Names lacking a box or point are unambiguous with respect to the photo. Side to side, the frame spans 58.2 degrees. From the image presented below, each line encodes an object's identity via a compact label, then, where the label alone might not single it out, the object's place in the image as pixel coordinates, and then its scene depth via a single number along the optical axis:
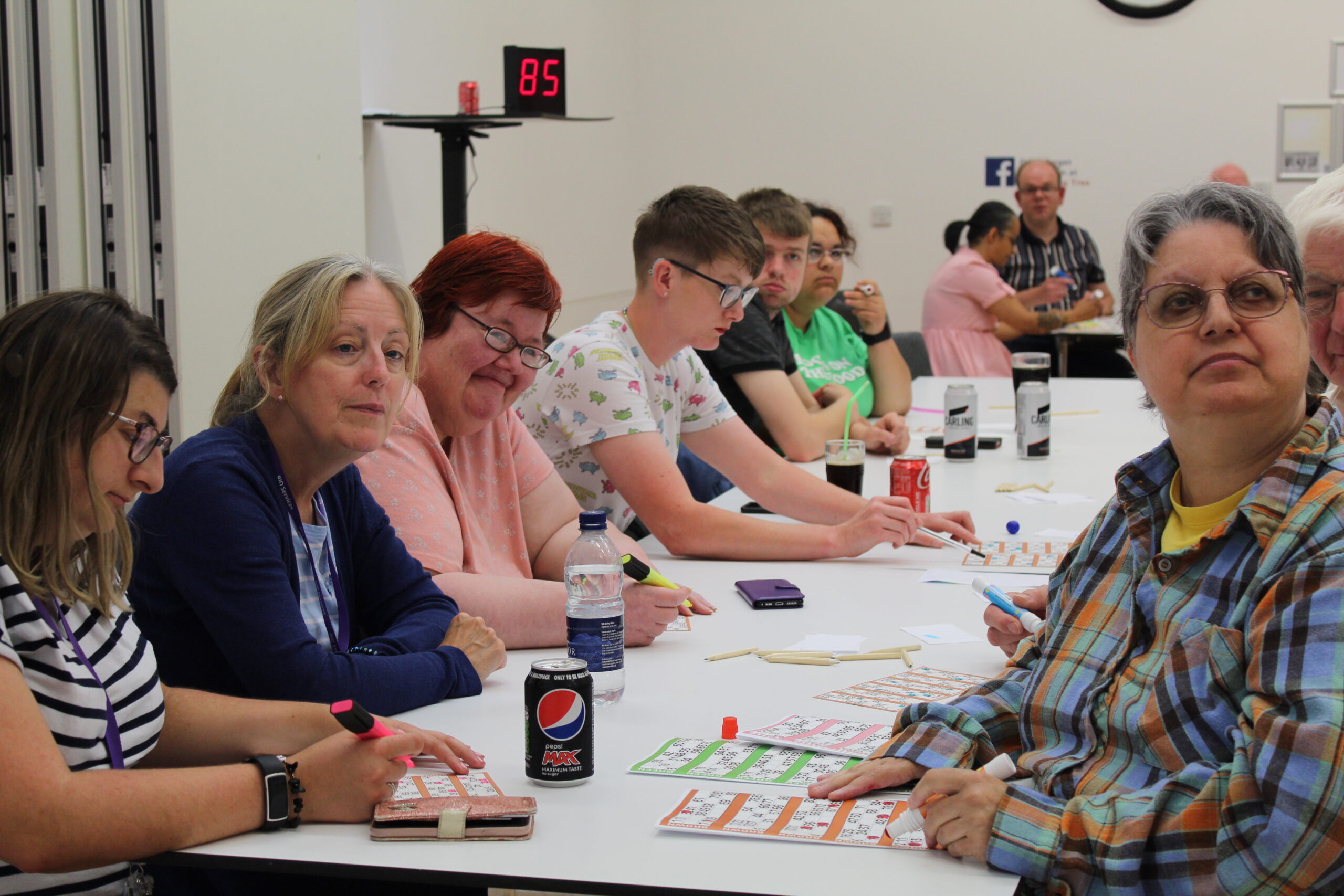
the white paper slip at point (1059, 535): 2.43
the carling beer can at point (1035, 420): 3.29
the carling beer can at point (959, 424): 3.22
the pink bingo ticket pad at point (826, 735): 1.36
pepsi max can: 1.24
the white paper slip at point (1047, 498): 2.79
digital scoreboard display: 4.13
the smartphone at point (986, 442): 3.49
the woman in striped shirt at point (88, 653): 1.06
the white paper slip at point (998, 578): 2.05
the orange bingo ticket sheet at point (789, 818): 1.14
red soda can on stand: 4.42
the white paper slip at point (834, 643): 1.75
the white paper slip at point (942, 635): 1.79
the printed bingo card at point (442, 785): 1.23
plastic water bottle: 1.53
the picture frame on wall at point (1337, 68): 6.95
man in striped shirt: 6.32
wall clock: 7.04
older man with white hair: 1.66
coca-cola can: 2.52
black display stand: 4.10
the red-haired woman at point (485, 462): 1.75
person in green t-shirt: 3.93
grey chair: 5.00
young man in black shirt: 3.32
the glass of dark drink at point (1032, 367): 3.58
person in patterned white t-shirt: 2.29
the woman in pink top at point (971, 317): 5.62
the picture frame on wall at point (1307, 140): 6.97
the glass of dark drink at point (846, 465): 2.67
